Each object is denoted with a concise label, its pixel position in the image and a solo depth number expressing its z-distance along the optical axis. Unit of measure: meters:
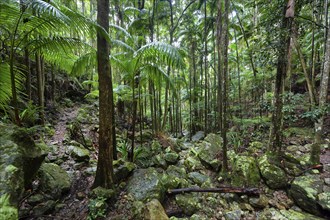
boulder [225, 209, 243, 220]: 3.61
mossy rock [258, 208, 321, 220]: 3.46
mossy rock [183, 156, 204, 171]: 5.44
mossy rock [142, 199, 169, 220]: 3.16
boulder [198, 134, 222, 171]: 5.27
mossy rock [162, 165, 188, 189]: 4.25
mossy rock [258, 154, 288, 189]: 4.29
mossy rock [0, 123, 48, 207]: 1.89
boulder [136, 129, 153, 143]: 7.58
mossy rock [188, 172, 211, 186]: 4.75
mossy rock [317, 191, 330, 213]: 3.43
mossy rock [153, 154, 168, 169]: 5.39
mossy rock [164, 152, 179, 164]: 5.68
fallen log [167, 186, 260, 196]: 4.07
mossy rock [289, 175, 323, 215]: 3.62
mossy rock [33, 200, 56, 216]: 2.93
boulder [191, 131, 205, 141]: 9.35
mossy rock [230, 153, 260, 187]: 4.49
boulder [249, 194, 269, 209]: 3.86
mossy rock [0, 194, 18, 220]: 1.60
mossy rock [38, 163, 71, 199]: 3.34
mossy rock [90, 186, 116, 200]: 3.41
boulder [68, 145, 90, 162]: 4.55
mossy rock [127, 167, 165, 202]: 3.75
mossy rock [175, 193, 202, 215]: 3.77
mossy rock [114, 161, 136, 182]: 4.13
